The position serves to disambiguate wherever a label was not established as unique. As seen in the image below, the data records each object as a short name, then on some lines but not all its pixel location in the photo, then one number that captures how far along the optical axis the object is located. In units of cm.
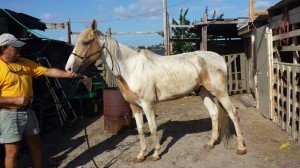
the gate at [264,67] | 585
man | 296
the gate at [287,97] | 472
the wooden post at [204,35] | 887
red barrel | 575
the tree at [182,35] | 1390
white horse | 386
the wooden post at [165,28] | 1094
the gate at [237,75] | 969
